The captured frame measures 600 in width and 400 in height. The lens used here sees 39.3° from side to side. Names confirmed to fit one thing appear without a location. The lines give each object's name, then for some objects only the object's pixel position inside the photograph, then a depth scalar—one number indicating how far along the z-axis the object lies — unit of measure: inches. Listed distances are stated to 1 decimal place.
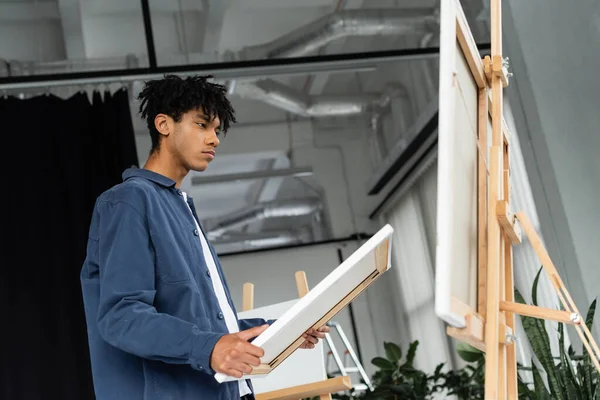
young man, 50.0
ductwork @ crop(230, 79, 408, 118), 205.5
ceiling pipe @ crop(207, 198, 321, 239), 294.8
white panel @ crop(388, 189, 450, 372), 267.1
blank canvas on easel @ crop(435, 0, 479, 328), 45.3
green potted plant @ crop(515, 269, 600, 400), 89.3
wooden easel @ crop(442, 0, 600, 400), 50.6
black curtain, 154.1
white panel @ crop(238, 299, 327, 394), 103.8
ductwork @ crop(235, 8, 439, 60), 166.1
